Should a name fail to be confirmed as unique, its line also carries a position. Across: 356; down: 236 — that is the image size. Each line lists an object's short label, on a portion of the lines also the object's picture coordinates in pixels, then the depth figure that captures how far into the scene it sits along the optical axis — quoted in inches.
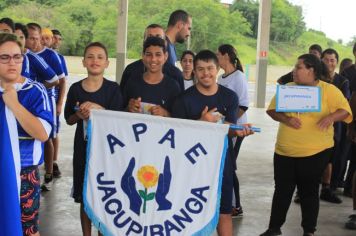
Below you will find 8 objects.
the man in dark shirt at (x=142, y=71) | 142.0
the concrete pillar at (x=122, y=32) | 587.5
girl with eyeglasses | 93.3
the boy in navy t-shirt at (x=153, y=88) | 128.9
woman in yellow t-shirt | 147.8
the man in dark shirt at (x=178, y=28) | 161.9
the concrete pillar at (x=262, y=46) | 583.2
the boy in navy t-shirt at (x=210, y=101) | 125.1
